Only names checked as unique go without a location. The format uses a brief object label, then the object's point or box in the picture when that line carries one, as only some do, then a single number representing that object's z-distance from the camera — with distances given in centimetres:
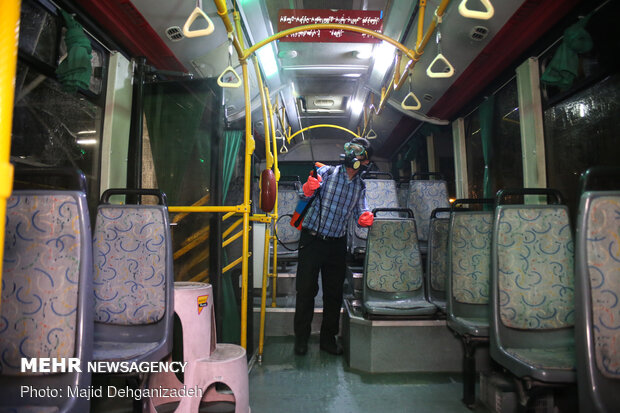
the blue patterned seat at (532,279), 188
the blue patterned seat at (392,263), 330
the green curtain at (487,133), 447
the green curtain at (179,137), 306
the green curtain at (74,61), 238
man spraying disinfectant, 333
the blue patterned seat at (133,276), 177
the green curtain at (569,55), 260
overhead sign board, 355
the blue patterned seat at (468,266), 261
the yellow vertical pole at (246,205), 233
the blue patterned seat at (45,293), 114
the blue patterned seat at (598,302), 119
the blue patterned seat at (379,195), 534
